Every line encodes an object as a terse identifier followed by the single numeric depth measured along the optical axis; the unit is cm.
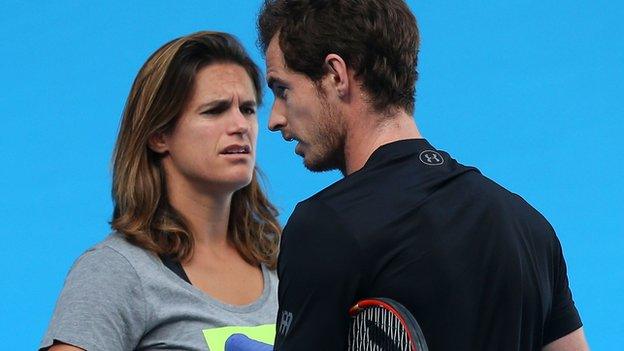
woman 1065
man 1004
